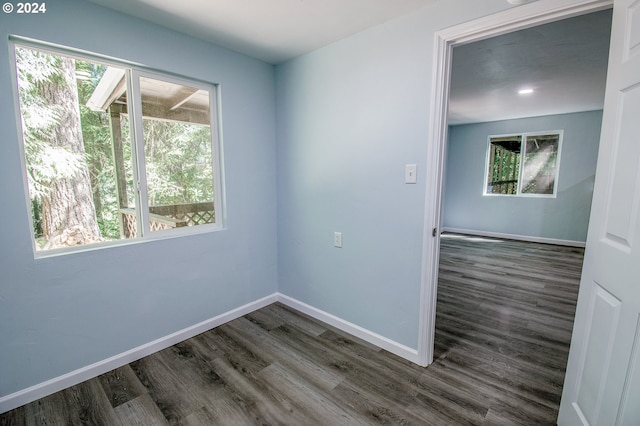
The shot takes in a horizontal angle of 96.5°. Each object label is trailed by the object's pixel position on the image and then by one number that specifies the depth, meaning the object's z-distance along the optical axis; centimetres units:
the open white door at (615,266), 106
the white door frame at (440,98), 145
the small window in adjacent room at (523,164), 558
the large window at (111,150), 174
